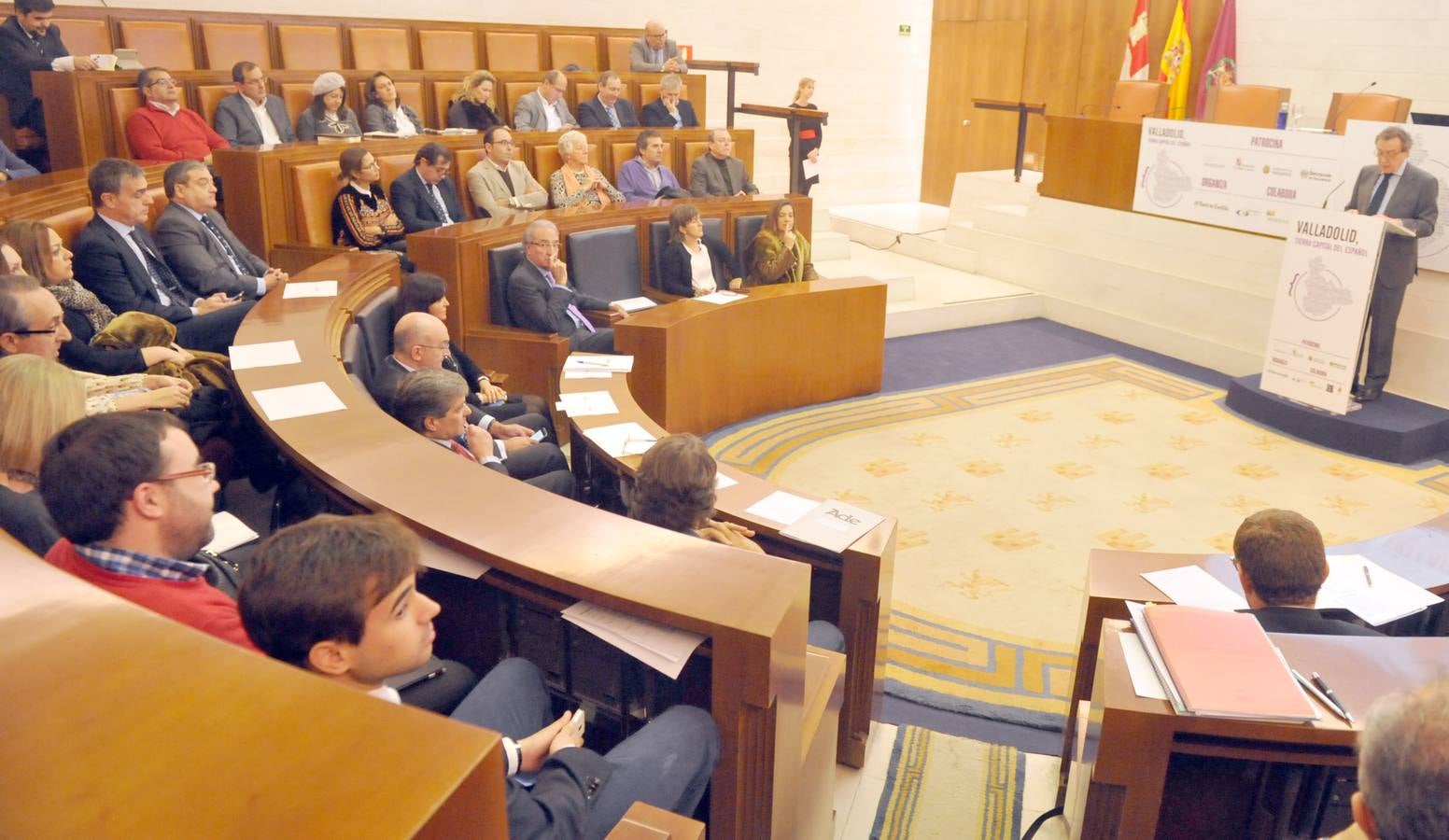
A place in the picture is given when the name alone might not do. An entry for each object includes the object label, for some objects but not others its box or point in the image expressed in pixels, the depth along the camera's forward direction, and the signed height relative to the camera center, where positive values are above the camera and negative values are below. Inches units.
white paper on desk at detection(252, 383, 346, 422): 99.2 -28.3
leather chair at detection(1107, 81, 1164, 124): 325.4 +4.0
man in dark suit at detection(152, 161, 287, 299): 155.0 -20.3
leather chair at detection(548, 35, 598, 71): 331.6 +16.6
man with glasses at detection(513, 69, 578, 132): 276.4 -0.9
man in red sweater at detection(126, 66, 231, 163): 201.5 -5.0
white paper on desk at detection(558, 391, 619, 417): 137.0 -38.4
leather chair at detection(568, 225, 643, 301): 209.9 -31.2
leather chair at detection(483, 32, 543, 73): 318.0 +15.5
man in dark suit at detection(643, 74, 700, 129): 298.2 -0.5
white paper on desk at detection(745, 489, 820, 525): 102.1 -38.3
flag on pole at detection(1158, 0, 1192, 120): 347.9 +16.6
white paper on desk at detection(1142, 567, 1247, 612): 89.9 -39.9
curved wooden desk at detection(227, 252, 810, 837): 62.2 -28.6
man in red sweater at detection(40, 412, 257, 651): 60.9 -23.8
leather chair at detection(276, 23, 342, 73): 282.0 +14.2
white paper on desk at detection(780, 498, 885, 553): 98.0 -38.8
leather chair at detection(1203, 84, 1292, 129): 301.6 +3.2
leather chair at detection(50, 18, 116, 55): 239.6 +13.8
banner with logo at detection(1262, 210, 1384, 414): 202.8 -36.7
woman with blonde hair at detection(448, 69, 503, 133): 265.6 -0.3
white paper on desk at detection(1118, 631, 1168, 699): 65.6 -34.8
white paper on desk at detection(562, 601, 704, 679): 61.4 -30.6
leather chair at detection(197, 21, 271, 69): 267.7 +13.9
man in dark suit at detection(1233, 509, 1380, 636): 79.3 -33.7
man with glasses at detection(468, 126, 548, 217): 227.3 -16.7
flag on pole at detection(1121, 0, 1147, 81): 356.5 +22.3
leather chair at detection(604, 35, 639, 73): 343.3 +17.2
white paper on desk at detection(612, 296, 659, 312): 208.1 -38.2
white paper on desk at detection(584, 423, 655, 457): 121.5 -38.5
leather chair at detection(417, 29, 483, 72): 306.2 +15.1
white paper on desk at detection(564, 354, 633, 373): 157.6 -37.9
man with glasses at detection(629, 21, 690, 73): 324.5 +16.6
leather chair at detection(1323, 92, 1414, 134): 277.7 +2.5
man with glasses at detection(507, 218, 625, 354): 189.5 -33.3
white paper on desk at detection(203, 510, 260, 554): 89.5 -36.6
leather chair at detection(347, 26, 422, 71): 294.4 +14.6
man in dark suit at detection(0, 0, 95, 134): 209.3 +8.3
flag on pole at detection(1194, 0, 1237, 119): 336.2 +21.5
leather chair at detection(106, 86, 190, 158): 203.3 -1.8
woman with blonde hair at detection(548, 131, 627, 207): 239.3 -16.8
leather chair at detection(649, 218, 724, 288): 226.4 -28.2
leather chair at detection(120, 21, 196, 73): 255.1 +13.4
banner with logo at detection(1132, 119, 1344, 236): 238.8 -13.6
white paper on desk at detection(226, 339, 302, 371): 116.0 -27.9
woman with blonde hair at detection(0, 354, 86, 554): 76.0 -22.9
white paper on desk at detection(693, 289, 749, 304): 204.1 -36.1
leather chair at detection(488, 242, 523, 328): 194.5 -32.1
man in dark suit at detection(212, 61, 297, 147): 222.7 -2.9
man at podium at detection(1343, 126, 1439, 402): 208.8 -19.0
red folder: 62.6 -33.6
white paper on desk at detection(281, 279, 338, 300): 150.7 -26.5
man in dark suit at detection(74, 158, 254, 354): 138.9 -21.9
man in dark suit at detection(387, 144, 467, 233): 209.9 -17.5
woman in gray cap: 231.8 -3.1
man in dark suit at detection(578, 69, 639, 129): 284.8 -0.5
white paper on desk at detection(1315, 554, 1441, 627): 88.7 -40.1
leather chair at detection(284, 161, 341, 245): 193.5 -17.7
